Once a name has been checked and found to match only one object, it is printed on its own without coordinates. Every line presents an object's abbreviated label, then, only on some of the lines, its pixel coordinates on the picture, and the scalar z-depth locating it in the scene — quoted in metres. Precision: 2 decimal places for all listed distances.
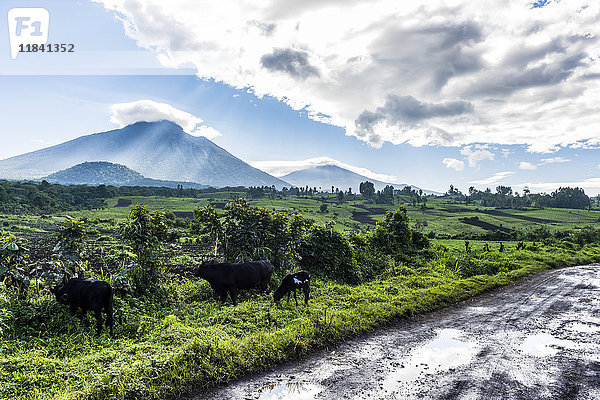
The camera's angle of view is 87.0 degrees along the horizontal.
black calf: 9.95
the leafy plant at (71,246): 8.83
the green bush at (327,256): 14.22
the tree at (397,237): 18.77
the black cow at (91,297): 7.57
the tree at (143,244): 10.08
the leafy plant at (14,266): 7.74
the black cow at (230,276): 10.23
